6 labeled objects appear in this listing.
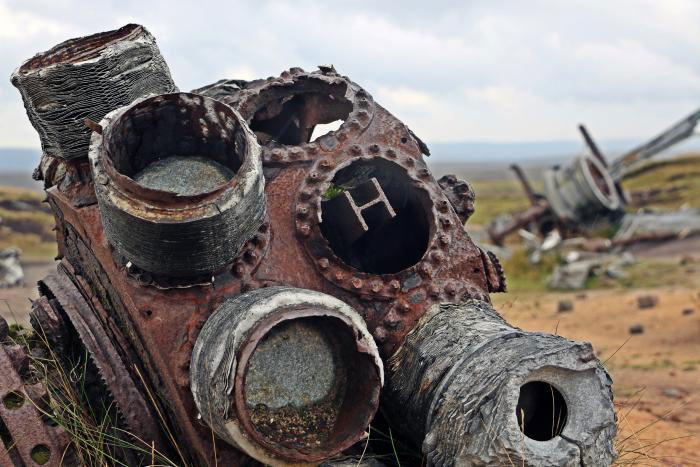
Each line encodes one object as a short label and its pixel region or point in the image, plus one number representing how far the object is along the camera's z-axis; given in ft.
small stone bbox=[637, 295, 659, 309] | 39.19
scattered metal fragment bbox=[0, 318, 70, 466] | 9.89
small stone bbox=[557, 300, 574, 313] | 40.57
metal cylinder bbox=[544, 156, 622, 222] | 58.54
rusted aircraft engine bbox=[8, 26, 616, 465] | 8.68
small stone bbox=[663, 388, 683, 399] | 24.16
